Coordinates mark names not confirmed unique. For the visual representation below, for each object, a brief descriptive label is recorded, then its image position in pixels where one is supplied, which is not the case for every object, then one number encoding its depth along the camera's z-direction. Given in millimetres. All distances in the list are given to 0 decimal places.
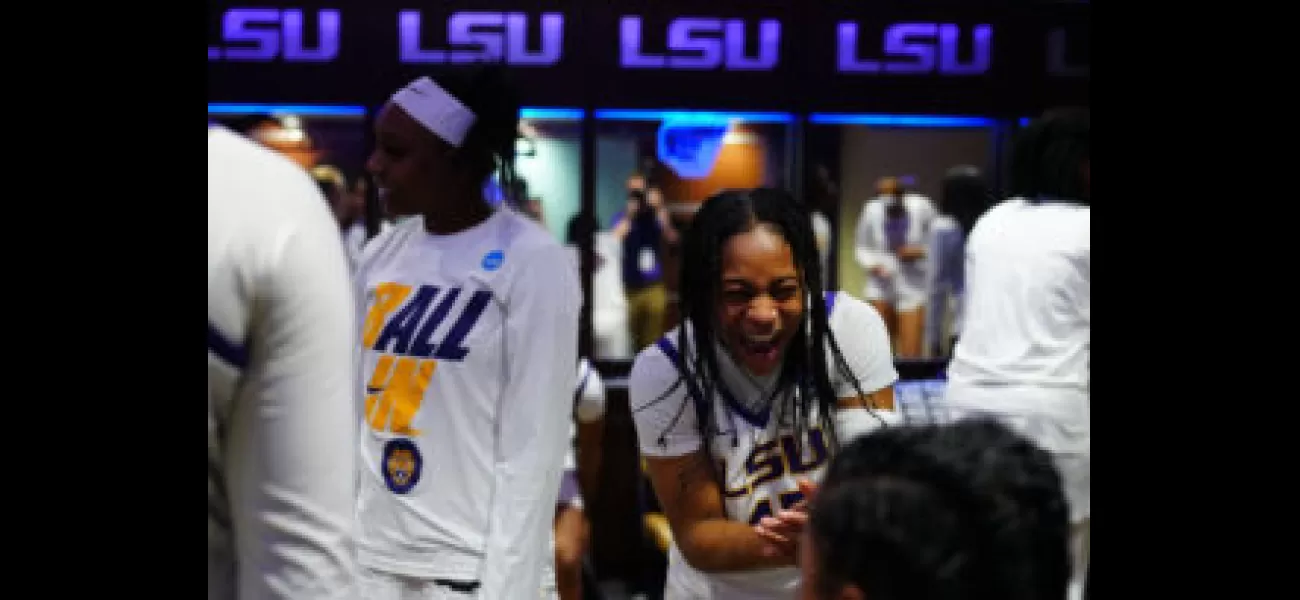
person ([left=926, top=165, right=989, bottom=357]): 9383
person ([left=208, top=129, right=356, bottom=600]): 1354
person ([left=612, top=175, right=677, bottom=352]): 9586
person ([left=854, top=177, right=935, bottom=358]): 9758
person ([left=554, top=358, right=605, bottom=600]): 4445
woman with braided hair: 2479
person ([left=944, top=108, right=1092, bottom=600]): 3783
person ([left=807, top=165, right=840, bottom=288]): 9312
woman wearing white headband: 2791
